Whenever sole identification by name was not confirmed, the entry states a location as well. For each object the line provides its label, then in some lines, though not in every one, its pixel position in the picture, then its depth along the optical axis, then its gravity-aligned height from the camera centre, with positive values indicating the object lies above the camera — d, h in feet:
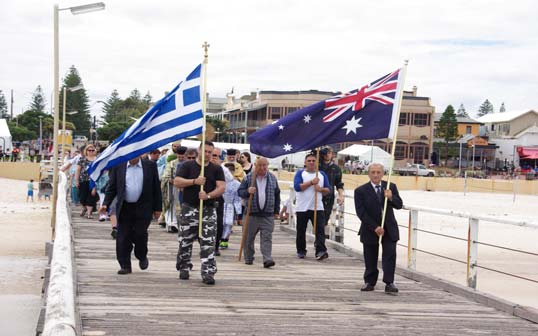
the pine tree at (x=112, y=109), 429.38 +27.48
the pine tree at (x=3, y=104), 583.83 +37.34
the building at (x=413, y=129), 270.46 +13.17
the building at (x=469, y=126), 326.03 +17.25
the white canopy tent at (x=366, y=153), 212.64 +3.59
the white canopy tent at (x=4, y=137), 218.38 +4.95
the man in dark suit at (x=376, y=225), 31.65 -2.23
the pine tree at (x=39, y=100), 547.08 +38.36
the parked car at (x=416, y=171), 230.48 -0.69
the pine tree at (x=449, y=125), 292.20 +15.73
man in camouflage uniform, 31.71 -1.60
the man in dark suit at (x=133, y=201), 33.63 -1.71
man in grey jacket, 39.09 -1.96
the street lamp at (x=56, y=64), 65.67 +7.90
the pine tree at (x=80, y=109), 388.86 +23.50
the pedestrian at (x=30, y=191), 143.89 -5.99
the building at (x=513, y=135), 285.02 +13.47
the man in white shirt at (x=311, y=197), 41.68 -1.63
